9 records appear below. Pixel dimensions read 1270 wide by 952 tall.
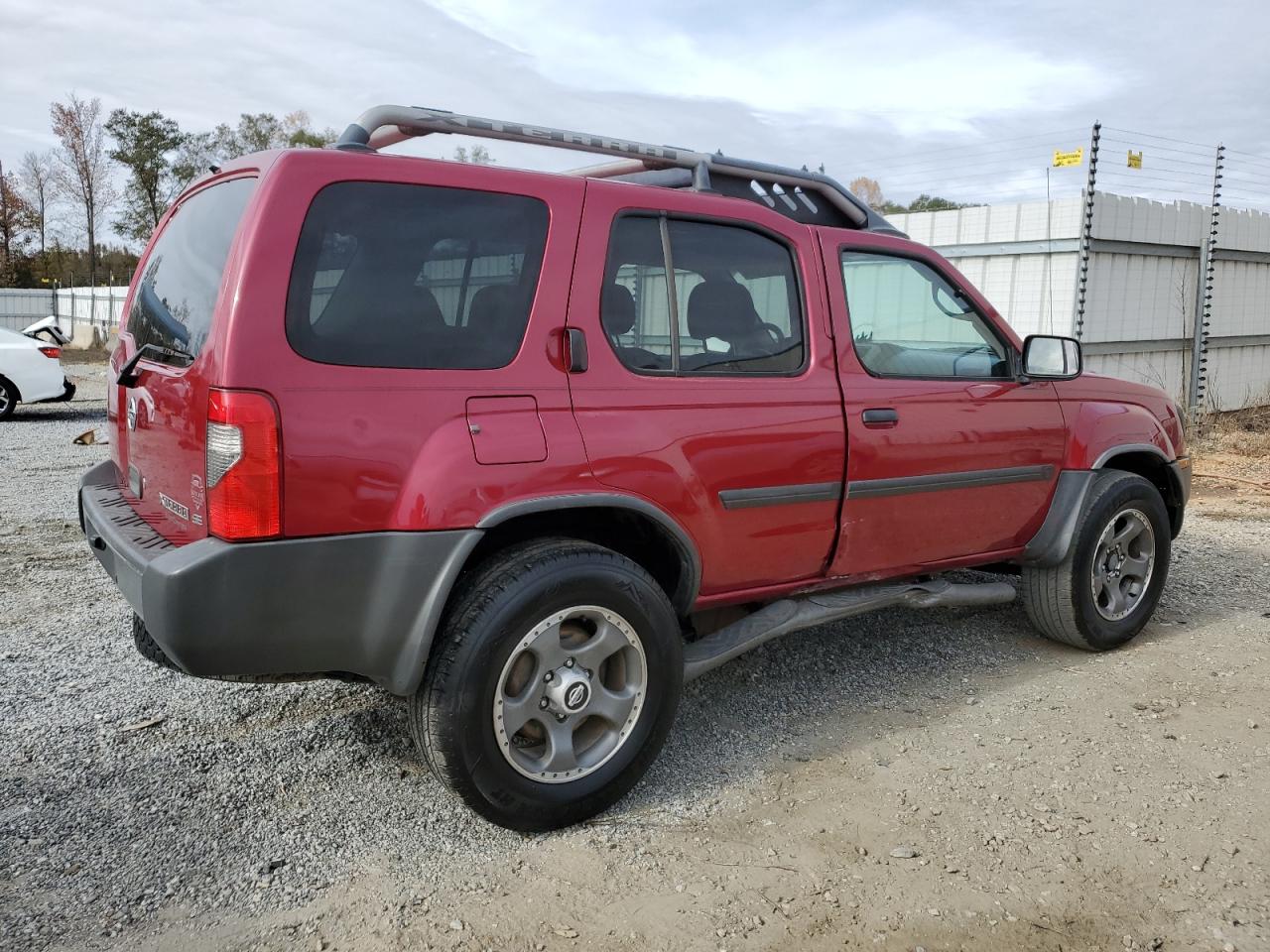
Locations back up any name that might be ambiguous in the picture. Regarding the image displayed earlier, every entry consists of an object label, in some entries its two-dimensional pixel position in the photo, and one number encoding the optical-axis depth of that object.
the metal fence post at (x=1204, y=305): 11.28
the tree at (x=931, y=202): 24.76
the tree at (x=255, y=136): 43.53
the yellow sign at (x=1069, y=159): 9.55
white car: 12.35
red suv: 2.60
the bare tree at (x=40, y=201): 40.81
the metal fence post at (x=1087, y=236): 9.63
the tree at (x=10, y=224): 42.78
